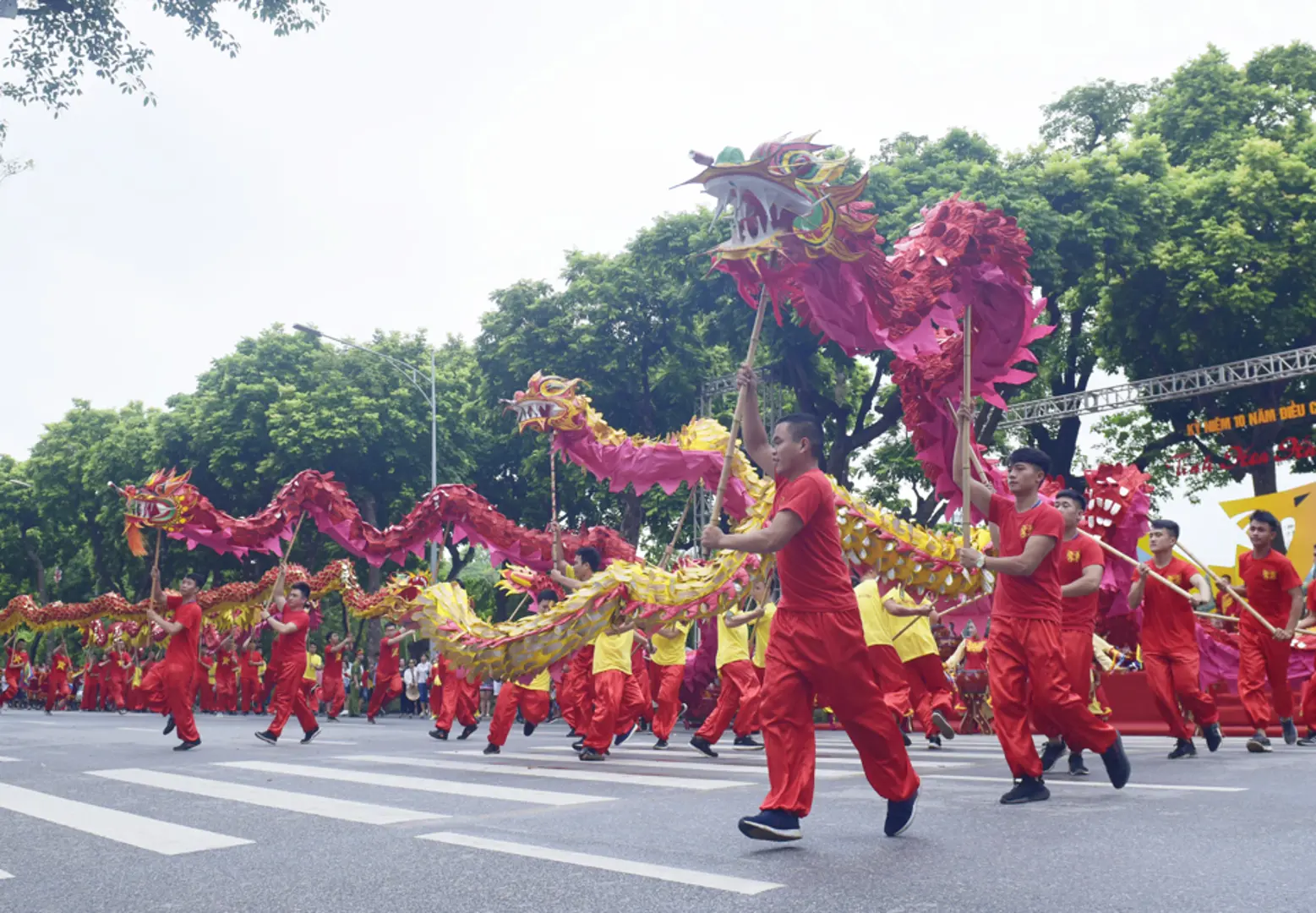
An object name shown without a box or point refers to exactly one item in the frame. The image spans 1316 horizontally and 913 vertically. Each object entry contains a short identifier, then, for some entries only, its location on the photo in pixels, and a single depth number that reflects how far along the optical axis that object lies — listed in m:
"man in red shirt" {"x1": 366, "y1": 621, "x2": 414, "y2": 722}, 21.06
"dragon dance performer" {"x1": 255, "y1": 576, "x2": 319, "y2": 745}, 12.77
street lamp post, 24.86
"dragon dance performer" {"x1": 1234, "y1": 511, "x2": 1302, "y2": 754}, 9.77
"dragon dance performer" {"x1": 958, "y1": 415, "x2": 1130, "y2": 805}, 6.26
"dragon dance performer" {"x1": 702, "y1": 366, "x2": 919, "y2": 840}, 4.91
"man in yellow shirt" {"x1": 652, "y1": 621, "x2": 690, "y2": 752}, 11.89
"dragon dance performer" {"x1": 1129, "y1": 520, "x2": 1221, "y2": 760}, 9.14
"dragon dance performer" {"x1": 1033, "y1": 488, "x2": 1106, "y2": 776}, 7.45
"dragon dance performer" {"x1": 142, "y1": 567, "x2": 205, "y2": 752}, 12.45
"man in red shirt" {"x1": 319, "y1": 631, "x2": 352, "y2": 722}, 20.94
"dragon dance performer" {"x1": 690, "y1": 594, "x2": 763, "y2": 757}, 10.58
